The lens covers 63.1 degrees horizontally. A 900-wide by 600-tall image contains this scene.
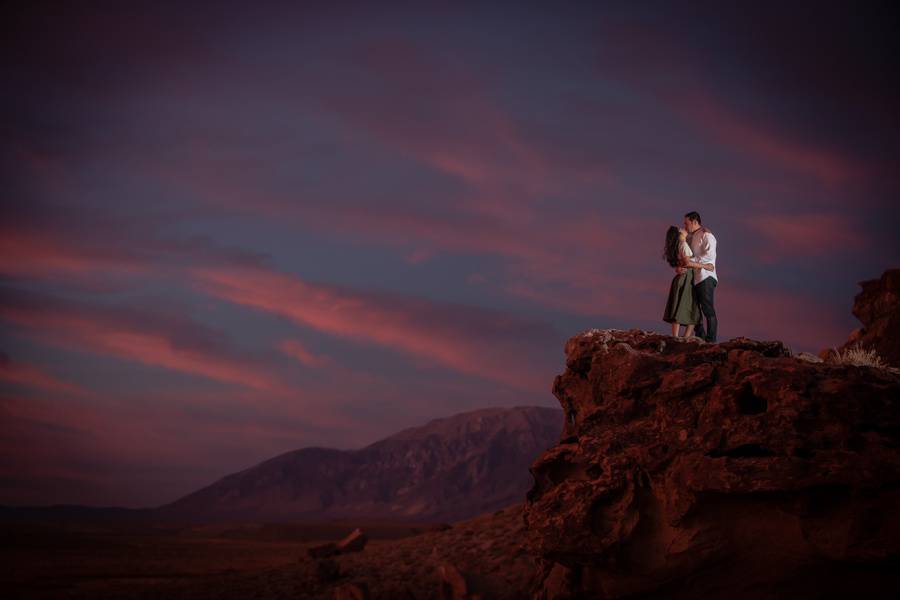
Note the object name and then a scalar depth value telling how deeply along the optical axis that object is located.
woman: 14.72
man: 14.69
